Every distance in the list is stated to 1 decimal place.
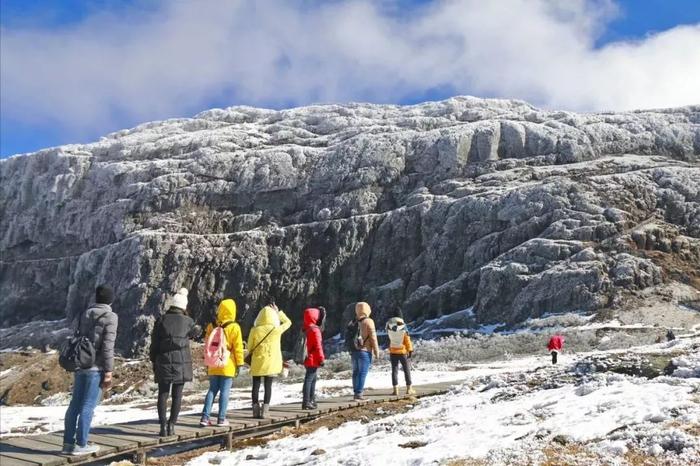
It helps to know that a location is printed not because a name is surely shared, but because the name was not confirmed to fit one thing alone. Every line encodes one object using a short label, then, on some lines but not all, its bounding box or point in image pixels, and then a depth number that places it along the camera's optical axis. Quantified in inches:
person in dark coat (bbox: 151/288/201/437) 384.5
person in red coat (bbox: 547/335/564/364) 949.2
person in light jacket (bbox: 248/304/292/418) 457.4
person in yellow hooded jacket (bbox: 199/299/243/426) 432.8
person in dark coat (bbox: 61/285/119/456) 338.0
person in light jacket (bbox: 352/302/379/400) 530.9
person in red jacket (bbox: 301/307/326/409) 491.2
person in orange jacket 573.0
